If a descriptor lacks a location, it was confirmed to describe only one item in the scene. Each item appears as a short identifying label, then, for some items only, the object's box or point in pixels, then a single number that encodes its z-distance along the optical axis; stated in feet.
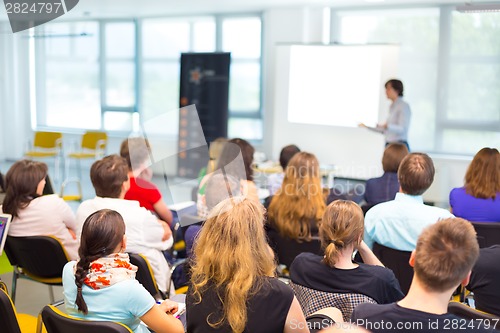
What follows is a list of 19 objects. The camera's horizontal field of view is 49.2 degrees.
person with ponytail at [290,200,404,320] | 7.08
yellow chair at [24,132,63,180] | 30.01
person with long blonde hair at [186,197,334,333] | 5.89
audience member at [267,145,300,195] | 15.15
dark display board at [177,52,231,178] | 26.89
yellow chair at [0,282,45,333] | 6.89
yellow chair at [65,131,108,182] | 29.37
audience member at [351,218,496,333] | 5.08
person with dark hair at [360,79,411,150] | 20.76
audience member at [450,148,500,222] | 11.37
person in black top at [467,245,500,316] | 8.07
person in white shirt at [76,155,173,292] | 10.03
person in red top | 12.28
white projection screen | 22.82
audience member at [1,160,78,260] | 10.94
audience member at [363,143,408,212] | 13.03
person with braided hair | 6.66
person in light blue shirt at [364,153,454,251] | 9.46
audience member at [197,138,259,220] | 12.20
